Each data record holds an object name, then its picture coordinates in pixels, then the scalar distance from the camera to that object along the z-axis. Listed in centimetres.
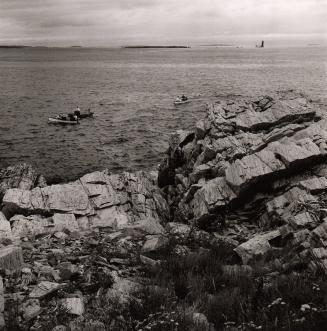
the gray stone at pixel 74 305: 741
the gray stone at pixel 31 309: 735
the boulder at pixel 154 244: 1093
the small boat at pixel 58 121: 4198
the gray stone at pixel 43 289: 805
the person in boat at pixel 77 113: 4448
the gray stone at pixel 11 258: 932
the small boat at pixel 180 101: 5364
